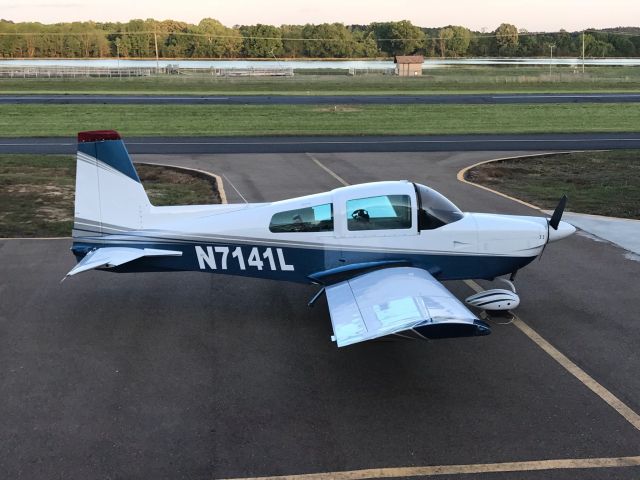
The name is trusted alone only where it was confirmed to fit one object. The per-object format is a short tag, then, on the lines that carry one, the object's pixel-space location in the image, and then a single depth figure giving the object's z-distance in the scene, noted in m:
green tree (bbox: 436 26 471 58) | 161.00
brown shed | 90.62
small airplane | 10.62
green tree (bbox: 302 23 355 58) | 152.00
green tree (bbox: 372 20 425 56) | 157.98
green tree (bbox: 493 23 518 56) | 154.38
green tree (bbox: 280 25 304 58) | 151.38
